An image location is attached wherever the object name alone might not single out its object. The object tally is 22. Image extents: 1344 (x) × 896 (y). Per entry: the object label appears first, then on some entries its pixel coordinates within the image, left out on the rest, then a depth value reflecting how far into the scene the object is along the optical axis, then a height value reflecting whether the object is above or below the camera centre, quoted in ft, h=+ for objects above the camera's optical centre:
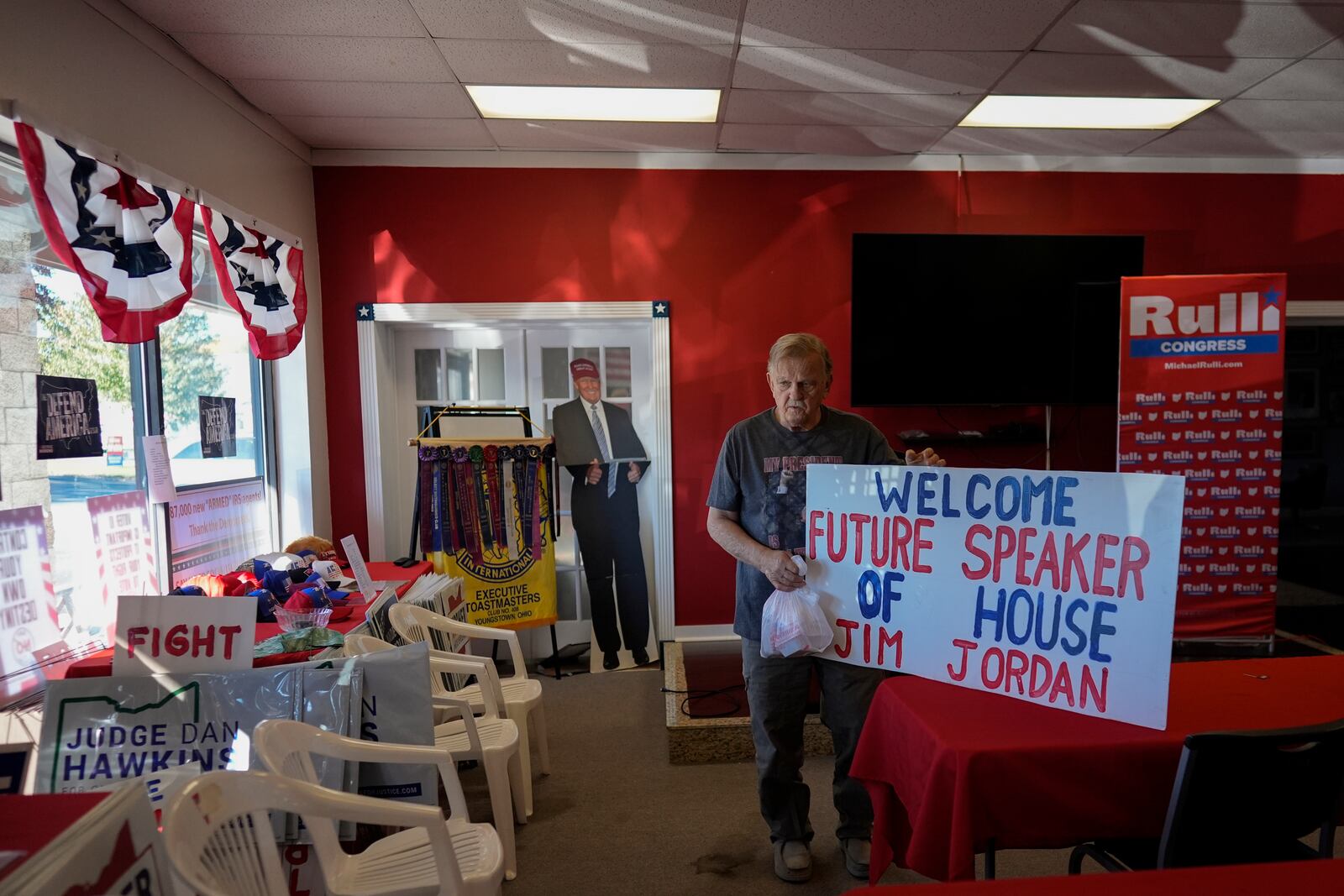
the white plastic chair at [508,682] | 8.61 -3.52
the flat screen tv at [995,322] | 12.62 +1.20
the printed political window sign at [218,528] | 9.43 -1.75
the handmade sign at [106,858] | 2.56 -1.71
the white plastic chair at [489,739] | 7.19 -3.51
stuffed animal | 10.60 -2.08
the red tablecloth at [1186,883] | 3.25 -2.20
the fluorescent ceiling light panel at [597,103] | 10.61 +4.37
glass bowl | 8.12 -2.38
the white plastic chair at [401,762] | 4.99 -2.70
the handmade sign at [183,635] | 5.94 -1.88
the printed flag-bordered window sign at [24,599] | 6.59 -1.76
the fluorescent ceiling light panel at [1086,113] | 11.19 +4.35
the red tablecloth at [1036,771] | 4.66 -2.42
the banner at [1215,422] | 12.19 -0.53
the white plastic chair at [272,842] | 4.00 -2.70
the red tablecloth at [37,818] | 2.95 -1.75
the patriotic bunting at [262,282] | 9.56 +1.68
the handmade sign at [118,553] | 7.88 -1.66
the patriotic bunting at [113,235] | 6.54 +1.64
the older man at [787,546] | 6.93 -1.41
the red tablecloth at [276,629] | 6.77 -2.50
